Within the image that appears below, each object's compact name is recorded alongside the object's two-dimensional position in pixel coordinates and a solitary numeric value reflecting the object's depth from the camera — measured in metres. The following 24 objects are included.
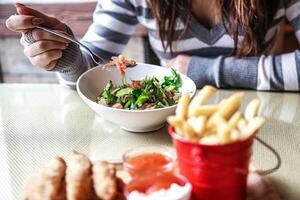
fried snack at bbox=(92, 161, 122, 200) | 0.57
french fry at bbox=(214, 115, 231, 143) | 0.52
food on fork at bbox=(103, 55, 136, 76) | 1.00
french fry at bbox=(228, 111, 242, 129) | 0.54
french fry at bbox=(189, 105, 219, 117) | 0.55
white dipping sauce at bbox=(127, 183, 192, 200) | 0.57
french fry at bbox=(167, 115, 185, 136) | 0.54
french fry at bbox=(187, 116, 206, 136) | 0.53
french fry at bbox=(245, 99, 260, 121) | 0.56
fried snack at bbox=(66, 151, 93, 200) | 0.57
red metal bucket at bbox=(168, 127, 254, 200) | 0.54
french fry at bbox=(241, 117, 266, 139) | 0.54
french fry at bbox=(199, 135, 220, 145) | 0.53
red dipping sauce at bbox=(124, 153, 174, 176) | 0.59
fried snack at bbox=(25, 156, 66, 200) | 0.58
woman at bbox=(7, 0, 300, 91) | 1.03
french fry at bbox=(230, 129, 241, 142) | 0.53
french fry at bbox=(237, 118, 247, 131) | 0.55
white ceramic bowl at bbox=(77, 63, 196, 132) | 0.80
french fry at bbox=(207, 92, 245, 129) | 0.55
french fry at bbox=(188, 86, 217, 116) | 0.56
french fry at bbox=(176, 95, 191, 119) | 0.56
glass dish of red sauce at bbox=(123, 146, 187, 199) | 0.58
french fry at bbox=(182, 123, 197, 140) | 0.53
